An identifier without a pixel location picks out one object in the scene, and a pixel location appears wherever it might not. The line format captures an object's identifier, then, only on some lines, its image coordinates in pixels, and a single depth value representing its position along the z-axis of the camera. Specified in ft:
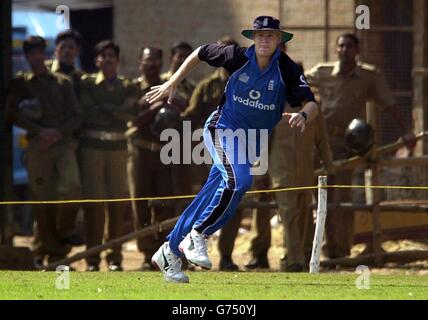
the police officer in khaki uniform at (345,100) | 58.44
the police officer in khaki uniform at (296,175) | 54.60
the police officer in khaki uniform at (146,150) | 59.21
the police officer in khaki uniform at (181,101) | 59.26
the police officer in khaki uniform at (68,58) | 60.23
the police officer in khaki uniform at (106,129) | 59.31
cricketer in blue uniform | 41.16
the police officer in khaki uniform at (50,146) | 58.44
